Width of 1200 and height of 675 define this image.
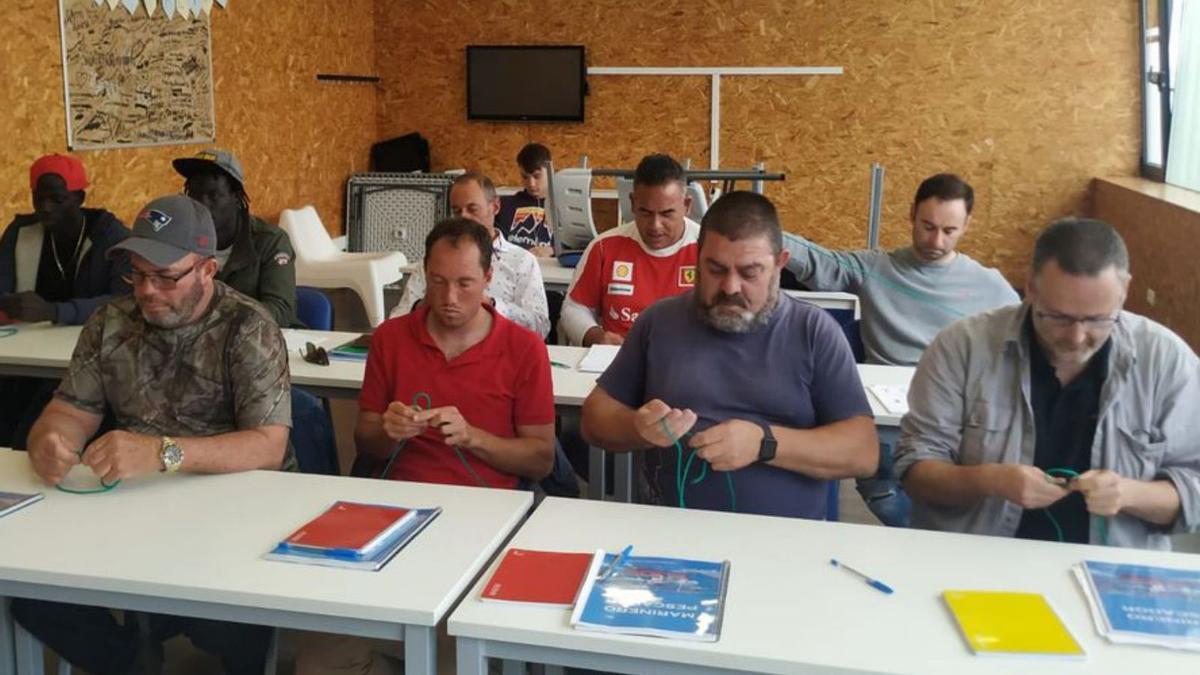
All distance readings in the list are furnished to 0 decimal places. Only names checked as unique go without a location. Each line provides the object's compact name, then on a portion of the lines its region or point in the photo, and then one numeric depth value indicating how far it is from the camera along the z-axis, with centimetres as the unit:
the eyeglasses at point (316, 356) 322
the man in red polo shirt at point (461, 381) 254
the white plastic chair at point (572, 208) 535
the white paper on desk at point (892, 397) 282
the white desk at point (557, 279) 488
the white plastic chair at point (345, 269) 627
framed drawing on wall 527
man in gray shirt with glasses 193
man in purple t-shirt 222
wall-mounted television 848
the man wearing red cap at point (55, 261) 354
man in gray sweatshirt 349
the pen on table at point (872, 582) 172
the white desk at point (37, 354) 319
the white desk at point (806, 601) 151
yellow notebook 152
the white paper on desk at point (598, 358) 323
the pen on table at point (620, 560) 178
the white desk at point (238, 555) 169
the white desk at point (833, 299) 433
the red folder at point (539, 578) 169
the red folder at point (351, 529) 184
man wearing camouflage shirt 229
